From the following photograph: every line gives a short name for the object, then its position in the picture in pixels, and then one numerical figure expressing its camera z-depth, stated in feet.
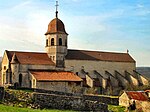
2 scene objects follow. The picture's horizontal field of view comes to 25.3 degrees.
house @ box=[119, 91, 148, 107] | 150.99
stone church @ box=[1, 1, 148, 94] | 198.33
